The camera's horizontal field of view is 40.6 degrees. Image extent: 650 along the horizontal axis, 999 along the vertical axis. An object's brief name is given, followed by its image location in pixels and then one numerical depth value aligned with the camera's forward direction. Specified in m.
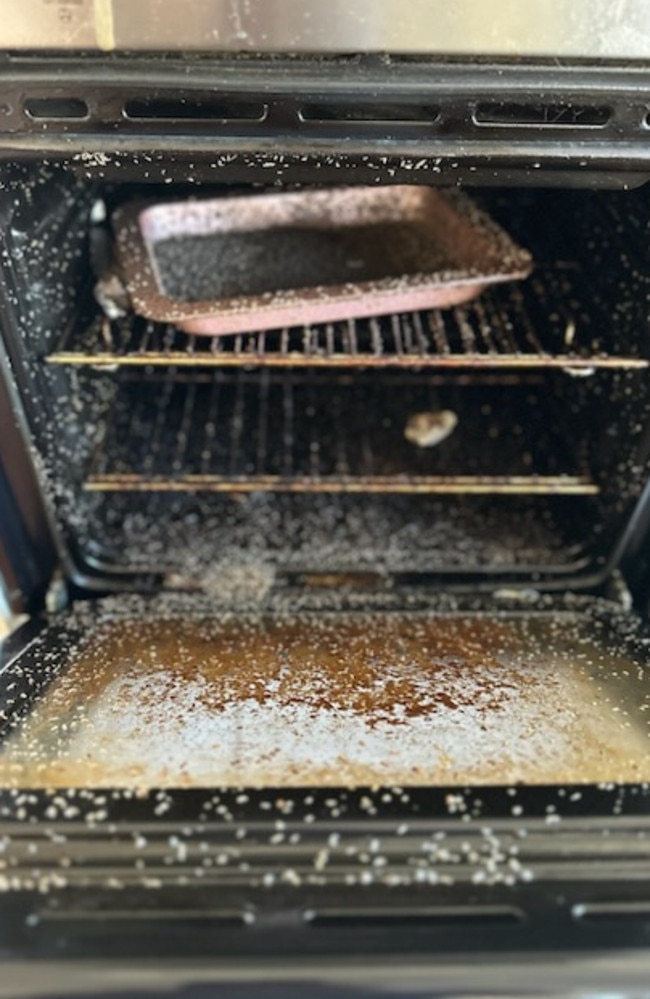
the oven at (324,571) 0.65
